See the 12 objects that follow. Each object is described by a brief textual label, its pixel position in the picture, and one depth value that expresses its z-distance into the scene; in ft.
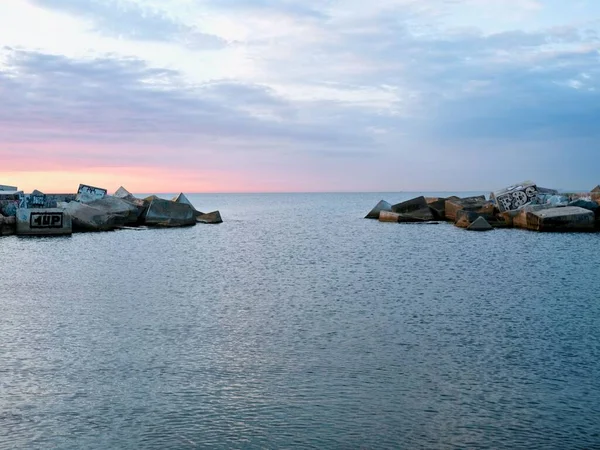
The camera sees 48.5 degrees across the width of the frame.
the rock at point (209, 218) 178.70
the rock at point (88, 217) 131.54
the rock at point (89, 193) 149.07
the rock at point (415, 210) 168.04
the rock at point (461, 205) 161.79
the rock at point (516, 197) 149.79
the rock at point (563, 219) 128.16
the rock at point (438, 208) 173.37
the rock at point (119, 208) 141.79
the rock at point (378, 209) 195.60
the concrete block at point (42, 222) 119.85
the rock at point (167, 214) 149.59
